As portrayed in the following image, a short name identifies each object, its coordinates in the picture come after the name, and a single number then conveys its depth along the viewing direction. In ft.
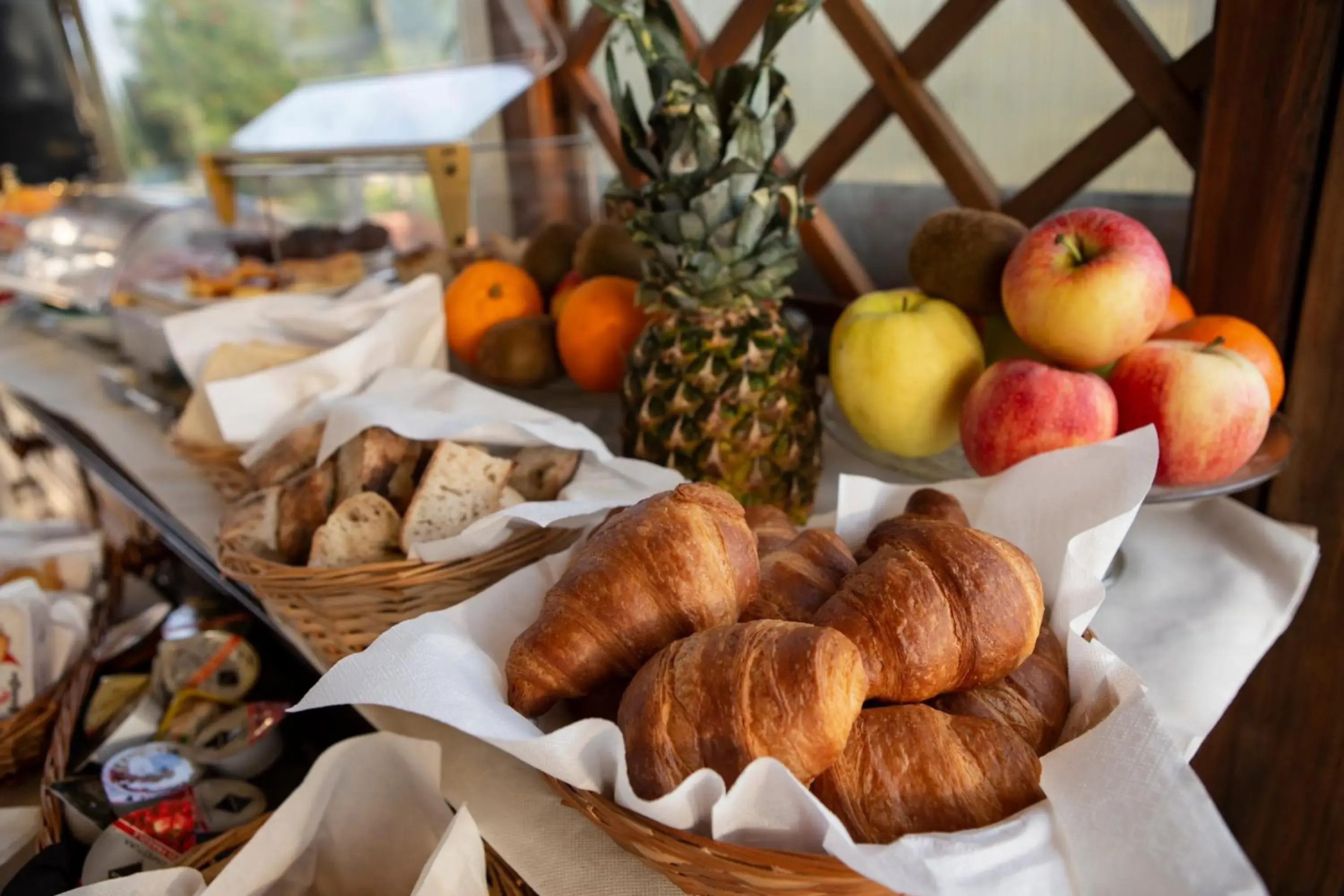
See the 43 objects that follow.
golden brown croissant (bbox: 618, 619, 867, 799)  1.18
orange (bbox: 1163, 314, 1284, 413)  2.24
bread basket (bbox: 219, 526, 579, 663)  1.86
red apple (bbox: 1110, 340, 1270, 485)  2.00
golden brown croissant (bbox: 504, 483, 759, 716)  1.39
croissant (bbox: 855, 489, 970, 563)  1.75
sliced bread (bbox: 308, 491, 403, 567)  2.02
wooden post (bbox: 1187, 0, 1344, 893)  2.32
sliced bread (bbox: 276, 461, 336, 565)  2.14
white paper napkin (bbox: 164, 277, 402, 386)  3.04
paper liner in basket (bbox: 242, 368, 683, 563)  1.89
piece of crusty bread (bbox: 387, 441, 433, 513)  2.22
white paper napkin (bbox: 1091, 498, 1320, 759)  1.87
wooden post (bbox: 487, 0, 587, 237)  4.55
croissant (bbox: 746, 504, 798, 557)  1.75
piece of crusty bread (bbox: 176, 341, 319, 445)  2.71
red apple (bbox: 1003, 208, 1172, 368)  2.11
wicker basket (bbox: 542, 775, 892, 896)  1.14
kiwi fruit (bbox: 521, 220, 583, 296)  3.76
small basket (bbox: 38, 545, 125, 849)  2.08
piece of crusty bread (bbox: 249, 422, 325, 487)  2.41
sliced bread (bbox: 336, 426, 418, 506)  2.20
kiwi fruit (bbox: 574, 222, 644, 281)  3.37
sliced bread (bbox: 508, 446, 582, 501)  2.22
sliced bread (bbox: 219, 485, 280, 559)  2.10
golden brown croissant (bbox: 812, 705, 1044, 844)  1.22
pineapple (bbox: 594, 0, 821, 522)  2.27
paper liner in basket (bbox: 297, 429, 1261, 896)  1.12
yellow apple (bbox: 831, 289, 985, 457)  2.41
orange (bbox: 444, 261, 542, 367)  3.38
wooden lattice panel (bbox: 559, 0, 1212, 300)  2.67
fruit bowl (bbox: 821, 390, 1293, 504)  2.02
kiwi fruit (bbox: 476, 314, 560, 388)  3.21
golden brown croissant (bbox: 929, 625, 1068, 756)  1.38
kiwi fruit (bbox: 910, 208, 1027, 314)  2.50
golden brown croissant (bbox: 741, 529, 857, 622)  1.54
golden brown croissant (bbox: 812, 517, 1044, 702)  1.32
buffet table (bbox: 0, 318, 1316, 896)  1.59
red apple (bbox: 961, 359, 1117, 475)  2.06
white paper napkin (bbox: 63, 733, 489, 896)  1.66
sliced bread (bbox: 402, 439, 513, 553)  2.04
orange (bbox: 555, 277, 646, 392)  2.99
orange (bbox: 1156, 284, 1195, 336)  2.43
